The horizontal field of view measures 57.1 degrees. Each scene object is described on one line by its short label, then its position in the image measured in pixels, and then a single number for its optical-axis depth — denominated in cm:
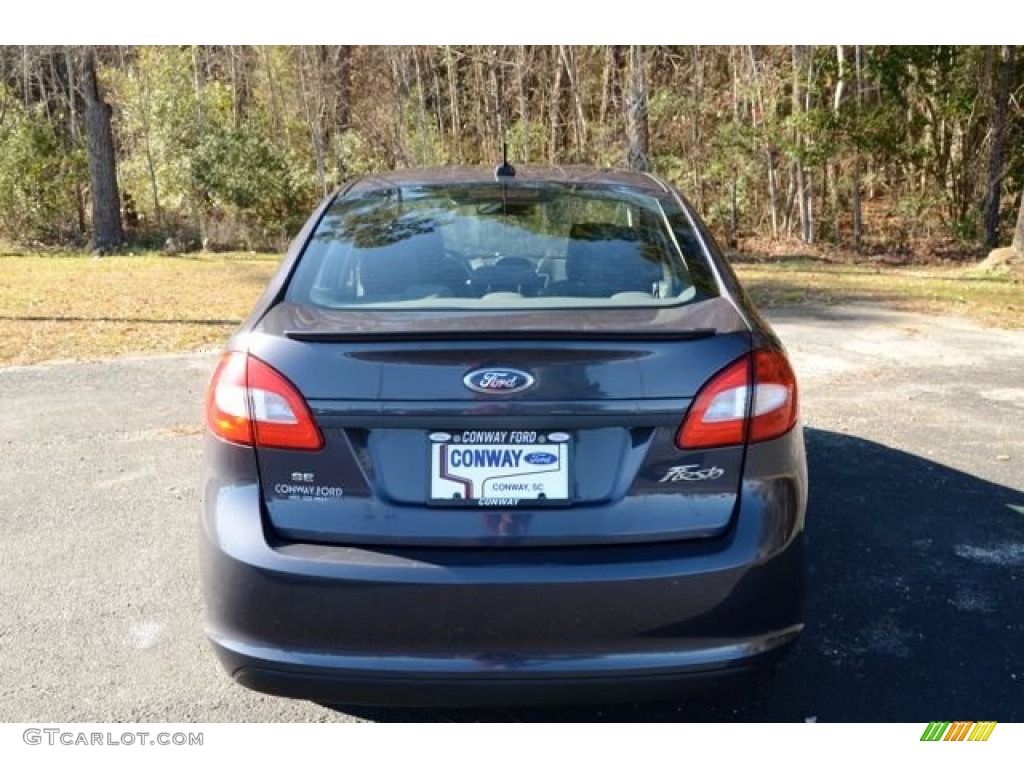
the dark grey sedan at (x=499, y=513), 223
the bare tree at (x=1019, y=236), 1462
